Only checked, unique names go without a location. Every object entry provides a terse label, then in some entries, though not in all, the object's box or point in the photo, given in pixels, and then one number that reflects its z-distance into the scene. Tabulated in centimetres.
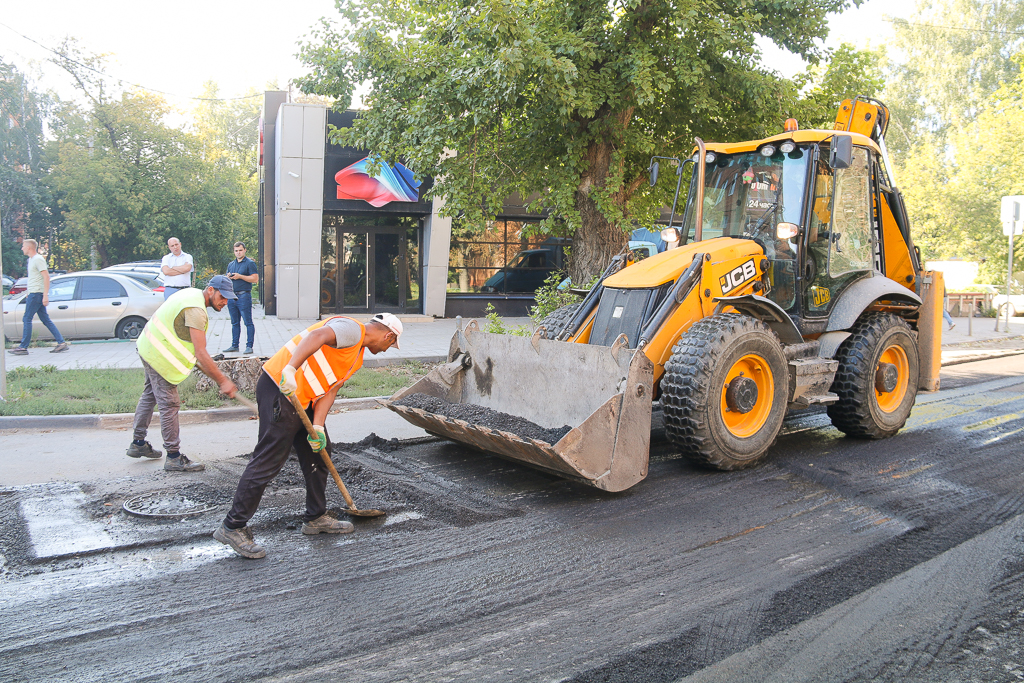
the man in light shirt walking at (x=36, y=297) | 1262
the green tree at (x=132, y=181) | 2959
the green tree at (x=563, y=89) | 988
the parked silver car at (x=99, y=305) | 1445
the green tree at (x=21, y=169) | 3141
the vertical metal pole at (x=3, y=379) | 872
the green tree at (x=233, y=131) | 4750
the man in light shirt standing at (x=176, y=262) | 1157
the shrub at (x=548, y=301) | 1195
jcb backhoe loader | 578
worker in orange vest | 448
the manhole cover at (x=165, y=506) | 510
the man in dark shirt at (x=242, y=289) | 1307
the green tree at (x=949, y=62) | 3866
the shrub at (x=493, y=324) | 1085
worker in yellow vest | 607
